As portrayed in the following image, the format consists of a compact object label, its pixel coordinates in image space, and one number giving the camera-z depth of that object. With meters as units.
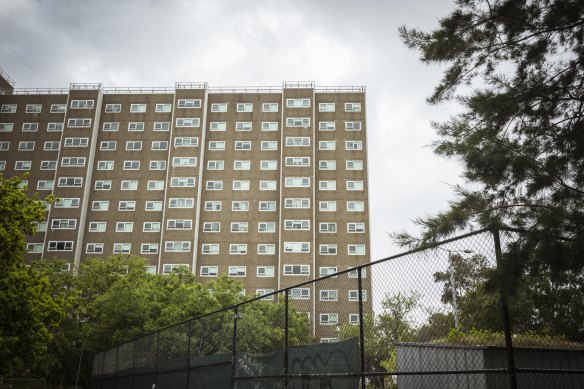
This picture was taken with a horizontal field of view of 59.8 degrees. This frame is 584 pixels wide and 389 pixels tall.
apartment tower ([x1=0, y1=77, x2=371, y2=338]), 67.31
